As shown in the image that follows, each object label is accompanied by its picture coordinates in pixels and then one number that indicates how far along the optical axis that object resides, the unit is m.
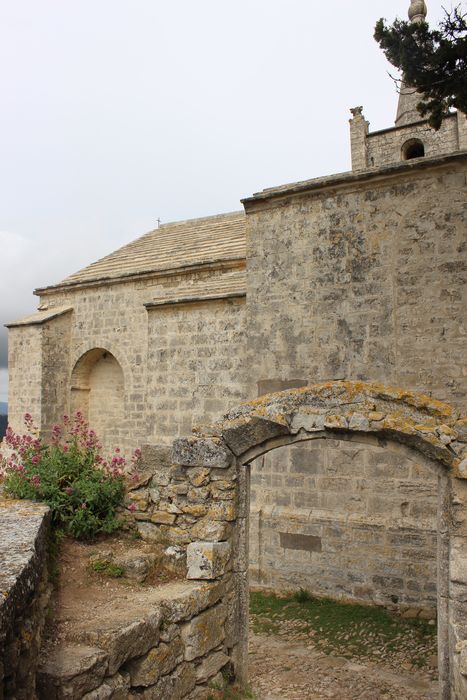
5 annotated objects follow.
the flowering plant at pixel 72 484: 4.54
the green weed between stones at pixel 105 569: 4.18
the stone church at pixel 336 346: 6.71
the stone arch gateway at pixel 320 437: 3.93
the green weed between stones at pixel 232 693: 4.14
